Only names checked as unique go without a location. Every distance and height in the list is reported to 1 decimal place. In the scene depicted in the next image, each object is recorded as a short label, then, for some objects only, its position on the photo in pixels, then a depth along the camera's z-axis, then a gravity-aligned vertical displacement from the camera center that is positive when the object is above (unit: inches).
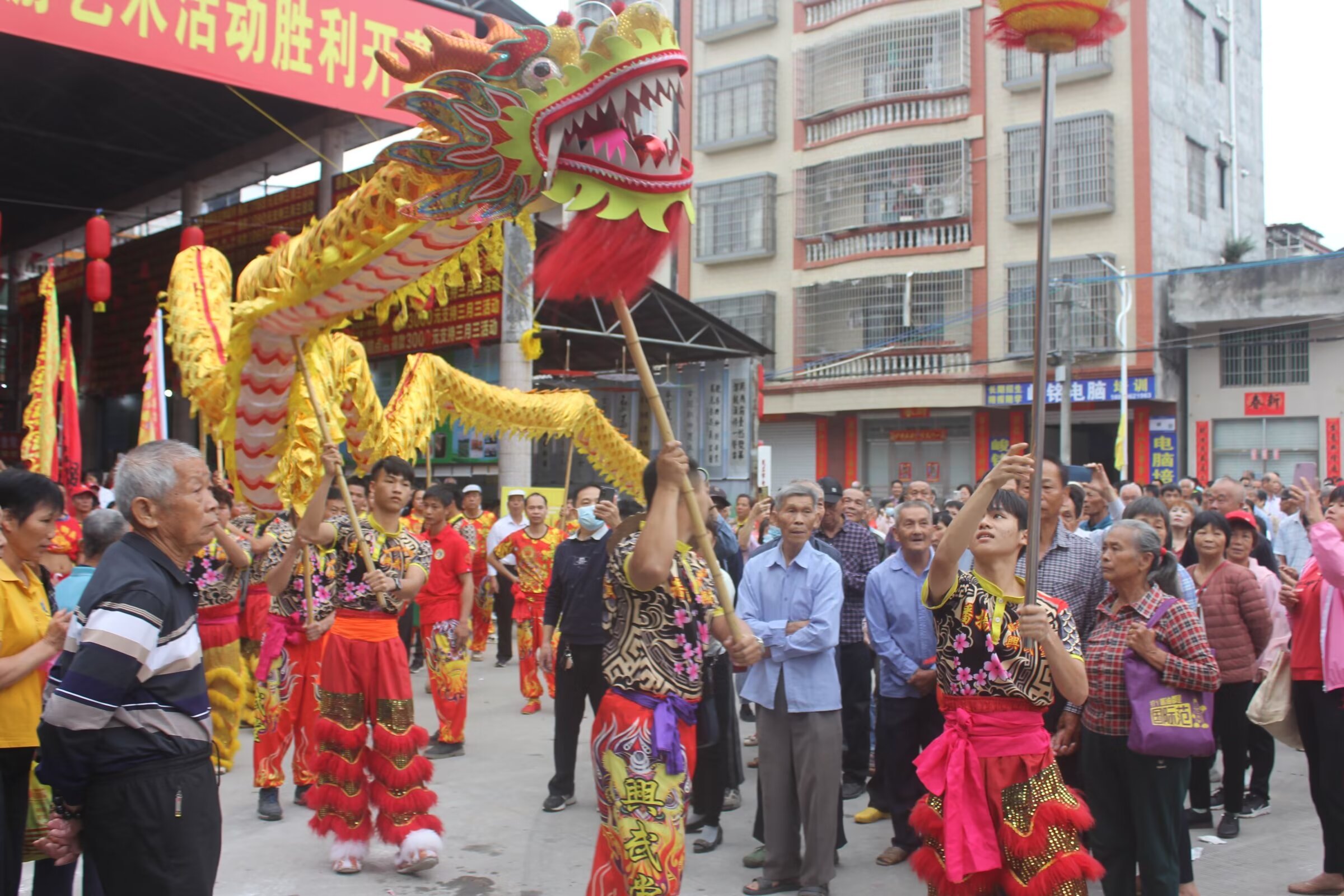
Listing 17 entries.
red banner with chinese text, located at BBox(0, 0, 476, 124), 401.4 +164.7
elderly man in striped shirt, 103.6 -24.1
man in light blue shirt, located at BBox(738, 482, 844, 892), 181.0 -38.4
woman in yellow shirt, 130.7 -20.6
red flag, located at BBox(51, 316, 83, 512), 408.8 +9.2
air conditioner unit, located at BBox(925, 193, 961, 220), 858.8 +198.1
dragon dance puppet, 140.9 +34.1
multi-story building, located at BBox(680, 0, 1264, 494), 799.7 +200.1
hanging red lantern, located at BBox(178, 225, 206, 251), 442.3 +91.3
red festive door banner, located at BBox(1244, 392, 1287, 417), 770.2 +40.5
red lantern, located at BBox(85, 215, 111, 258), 494.9 +100.3
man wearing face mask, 235.9 -40.6
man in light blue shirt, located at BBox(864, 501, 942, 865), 201.8 -35.5
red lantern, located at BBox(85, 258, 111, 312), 492.4 +80.8
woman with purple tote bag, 151.6 -34.5
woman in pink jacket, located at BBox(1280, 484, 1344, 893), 173.2 -33.8
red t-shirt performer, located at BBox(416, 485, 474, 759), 283.7 -41.8
